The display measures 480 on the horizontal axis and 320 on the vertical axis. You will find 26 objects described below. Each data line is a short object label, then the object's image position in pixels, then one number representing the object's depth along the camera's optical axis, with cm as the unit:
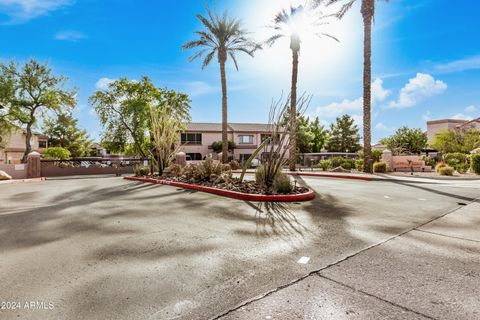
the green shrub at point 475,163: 1870
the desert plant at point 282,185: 904
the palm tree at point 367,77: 1817
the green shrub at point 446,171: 1805
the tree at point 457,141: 3653
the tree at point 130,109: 3266
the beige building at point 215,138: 4406
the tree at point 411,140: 5131
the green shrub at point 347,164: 2322
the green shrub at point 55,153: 3784
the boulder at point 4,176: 1920
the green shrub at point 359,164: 2164
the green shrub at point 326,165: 2367
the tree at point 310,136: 4972
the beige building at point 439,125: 6184
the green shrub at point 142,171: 1762
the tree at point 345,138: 5559
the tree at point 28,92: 2879
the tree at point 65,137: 5259
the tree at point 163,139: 1655
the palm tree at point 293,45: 2258
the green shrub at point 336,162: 2420
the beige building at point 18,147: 4297
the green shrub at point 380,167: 1965
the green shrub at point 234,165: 2558
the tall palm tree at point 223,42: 2477
